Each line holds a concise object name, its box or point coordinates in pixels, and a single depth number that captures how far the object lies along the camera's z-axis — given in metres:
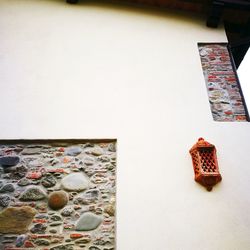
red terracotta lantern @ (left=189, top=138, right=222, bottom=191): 2.55
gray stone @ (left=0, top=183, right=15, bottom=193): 2.60
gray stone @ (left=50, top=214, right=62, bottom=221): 2.46
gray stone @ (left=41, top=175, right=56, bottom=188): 2.63
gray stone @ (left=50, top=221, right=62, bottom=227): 2.43
